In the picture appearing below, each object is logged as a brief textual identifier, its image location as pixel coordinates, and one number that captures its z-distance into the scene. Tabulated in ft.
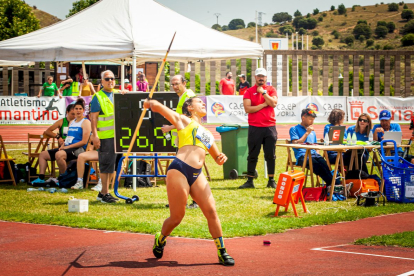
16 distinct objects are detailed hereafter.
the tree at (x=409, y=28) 412.98
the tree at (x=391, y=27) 427.33
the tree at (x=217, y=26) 581.86
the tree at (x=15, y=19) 236.63
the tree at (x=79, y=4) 250.62
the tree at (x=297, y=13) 576.20
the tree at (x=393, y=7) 495.78
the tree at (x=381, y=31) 416.05
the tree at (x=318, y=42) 420.77
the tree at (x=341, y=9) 526.57
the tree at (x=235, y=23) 597.93
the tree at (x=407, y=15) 456.45
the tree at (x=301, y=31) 477.28
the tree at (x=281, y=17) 584.40
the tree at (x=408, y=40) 354.13
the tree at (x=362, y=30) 422.41
